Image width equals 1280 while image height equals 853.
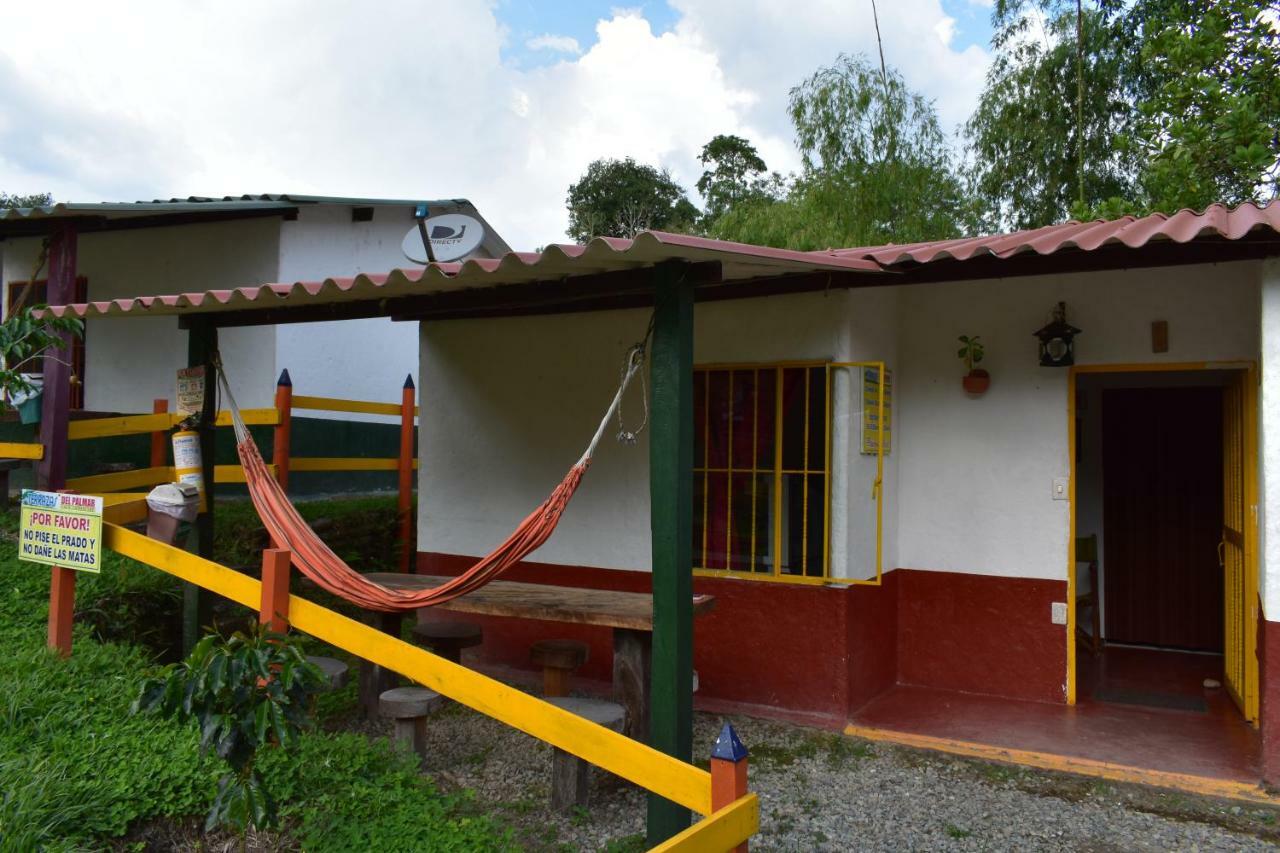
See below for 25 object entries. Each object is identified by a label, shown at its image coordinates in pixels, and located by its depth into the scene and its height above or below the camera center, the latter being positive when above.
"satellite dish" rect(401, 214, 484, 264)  5.68 +1.40
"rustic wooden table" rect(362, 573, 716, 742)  3.94 -0.61
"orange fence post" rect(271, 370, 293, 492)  6.85 +0.26
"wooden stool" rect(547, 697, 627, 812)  3.69 -1.17
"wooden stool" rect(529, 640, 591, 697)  4.30 -0.86
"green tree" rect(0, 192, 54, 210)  20.61 +5.82
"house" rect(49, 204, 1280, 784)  4.43 +0.01
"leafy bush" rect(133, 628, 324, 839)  2.85 -0.73
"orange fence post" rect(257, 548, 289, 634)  3.53 -0.46
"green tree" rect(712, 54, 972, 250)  13.55 +4.47
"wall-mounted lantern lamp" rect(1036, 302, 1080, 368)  4.82 +0.68
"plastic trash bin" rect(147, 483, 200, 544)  4.54 -0.22
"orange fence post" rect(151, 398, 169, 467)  6.79 +0.16
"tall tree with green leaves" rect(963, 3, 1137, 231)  12.78 +4.82
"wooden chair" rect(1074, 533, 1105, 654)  6.18 -0.81
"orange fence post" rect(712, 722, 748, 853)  2.15 -0.67
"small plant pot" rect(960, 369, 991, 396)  5.02 +0.49
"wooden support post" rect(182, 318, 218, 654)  4.69 -0.04
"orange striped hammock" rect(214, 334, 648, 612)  3.39 -0.29
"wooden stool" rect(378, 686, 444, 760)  3.92 -0.99
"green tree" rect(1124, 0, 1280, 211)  7.85 +3.16
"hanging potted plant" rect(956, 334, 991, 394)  5.03 +0.56
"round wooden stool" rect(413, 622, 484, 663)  4.77 -0.85
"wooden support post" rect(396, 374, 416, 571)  7.83 -0.02
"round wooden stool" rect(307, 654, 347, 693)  4.23 -0.91
